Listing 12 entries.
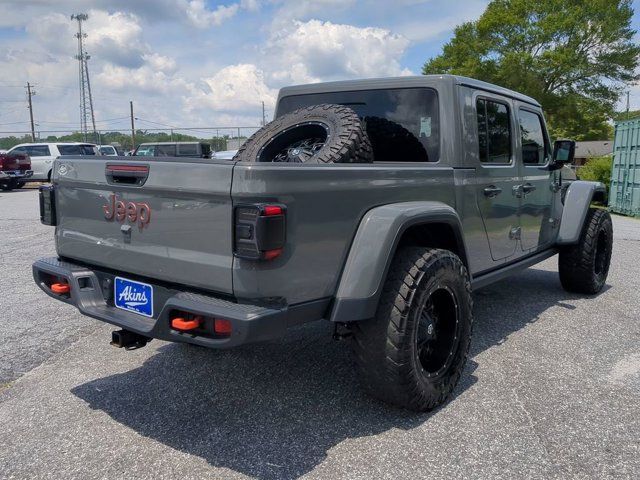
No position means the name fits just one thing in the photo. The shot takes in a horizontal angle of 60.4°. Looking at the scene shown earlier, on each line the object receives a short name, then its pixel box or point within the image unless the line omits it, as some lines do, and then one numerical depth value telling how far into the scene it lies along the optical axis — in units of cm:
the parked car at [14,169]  1989
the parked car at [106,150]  2606
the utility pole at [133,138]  4499
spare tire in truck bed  313
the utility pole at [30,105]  5594
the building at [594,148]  2604
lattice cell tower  5378
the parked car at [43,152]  2188
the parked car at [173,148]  1908
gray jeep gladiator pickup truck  238
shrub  1681
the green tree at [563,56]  2881
